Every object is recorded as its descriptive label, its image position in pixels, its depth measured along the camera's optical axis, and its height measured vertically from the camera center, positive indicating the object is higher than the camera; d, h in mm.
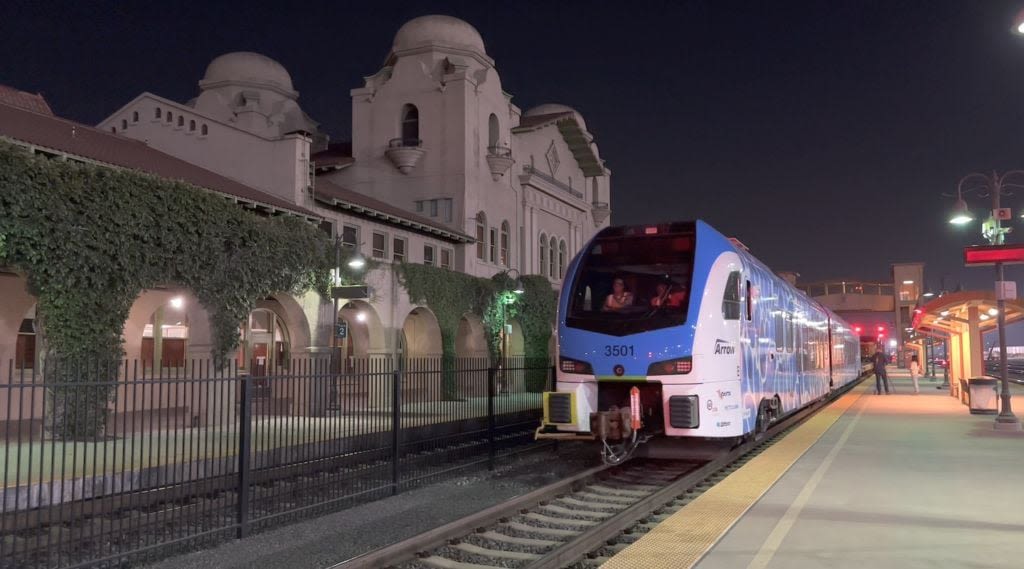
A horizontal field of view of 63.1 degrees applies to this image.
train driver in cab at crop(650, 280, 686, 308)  10961 +717
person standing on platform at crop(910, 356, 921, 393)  32037 -781
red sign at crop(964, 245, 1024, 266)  15883 +1813
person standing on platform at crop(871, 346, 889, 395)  30578 -592
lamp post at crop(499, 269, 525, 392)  31781 +2262
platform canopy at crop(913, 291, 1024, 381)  19469 +874
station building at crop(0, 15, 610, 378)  21750 +6499
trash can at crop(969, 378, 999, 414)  19484 -1117
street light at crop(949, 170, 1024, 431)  15905 +2531
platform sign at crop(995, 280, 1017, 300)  16281 +1173
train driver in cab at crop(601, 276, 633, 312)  11422 +721
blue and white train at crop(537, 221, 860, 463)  10680 +124
